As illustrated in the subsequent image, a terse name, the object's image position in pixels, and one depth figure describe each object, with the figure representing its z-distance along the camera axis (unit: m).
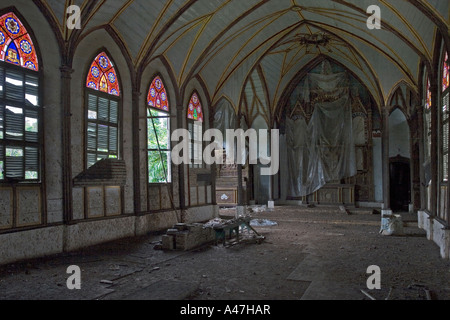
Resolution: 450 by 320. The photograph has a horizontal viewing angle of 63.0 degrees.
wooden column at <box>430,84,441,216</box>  9.58
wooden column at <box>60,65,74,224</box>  8.70
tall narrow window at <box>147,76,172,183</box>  12.03
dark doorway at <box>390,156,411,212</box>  18.34
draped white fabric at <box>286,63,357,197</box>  18.98
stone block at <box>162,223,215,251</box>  8.88
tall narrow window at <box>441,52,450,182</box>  8.87
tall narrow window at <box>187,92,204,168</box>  14.22
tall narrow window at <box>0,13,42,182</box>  7.62
